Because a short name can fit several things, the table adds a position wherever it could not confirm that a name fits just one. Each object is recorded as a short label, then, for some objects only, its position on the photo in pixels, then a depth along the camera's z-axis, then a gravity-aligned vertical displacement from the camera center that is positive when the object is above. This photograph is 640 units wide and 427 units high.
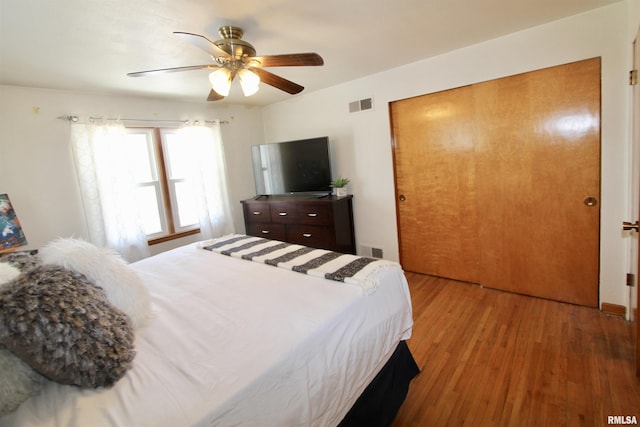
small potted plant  3.60 -0.18
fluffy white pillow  1.21 -0.33
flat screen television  3.63 +0.11
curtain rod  2.83 +0.77
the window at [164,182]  3.43 +0.07
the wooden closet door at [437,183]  2.89 -0.22
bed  0.88 -0.61
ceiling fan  1.72 +0.68
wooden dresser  3.46 -0.55
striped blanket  1.56 -0.53
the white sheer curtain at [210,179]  3.74 +0.06
